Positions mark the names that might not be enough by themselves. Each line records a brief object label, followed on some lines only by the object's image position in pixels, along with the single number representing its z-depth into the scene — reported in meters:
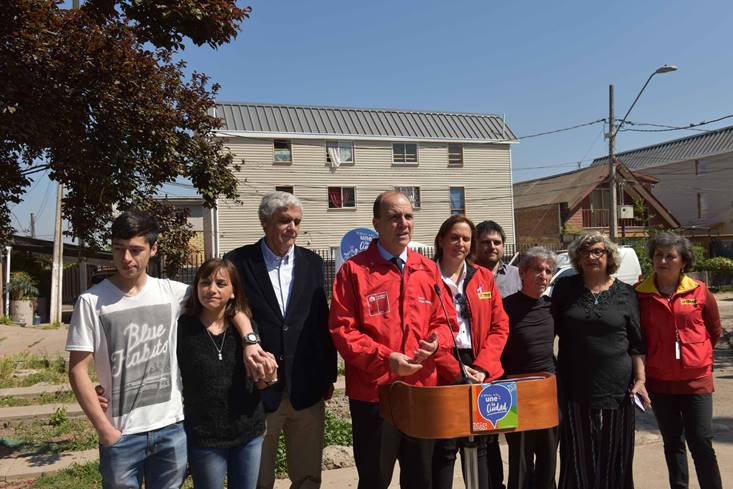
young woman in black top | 2.90
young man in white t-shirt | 2.66
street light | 22.59
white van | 14.36
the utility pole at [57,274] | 17.59
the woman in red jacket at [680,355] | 3.71
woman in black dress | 3.65
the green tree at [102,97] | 4.54
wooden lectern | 2.64
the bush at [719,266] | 27.05
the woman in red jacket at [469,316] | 3.27
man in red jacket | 3.13
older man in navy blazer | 3.34
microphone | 3.03
